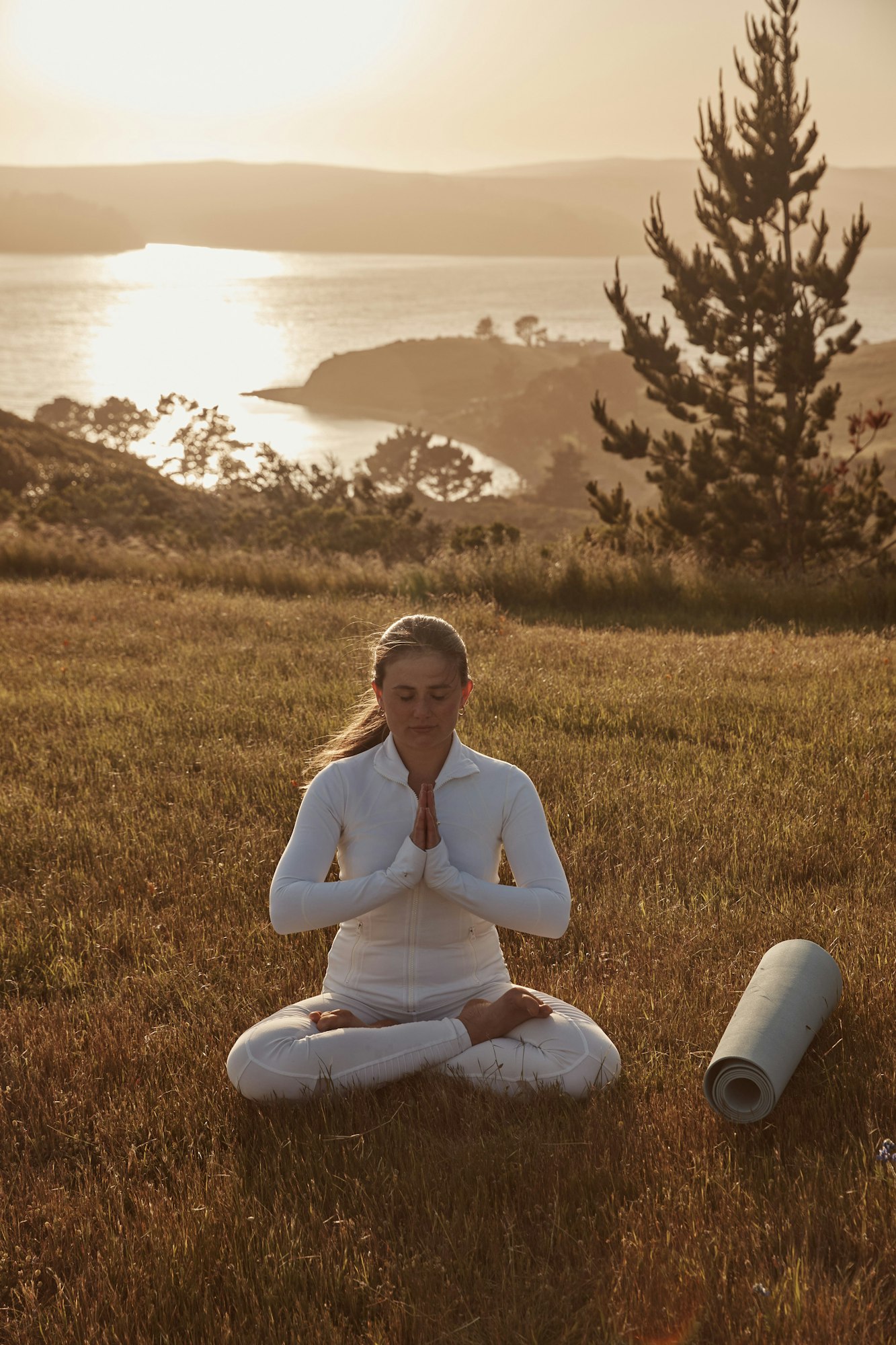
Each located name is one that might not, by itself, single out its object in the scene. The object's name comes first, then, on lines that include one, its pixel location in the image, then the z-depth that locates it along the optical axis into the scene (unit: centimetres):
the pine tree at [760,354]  2183
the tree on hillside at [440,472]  8288
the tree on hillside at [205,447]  6031
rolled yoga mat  349
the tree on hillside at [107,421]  7431
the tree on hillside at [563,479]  9956
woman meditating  376
